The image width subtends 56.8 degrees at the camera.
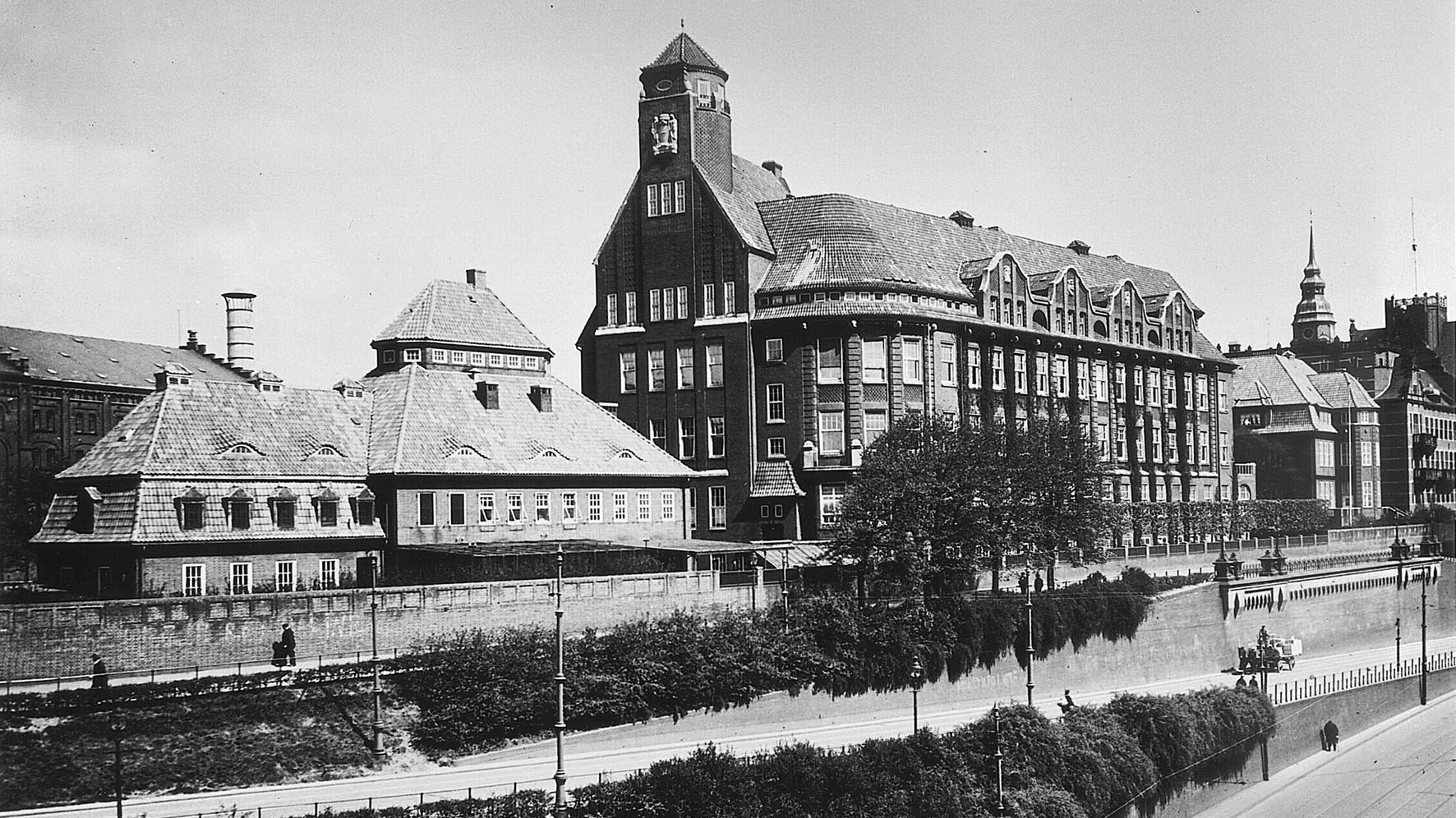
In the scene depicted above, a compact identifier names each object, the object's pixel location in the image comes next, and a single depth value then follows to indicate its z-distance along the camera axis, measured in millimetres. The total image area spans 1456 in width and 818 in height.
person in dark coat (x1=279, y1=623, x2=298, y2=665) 47312
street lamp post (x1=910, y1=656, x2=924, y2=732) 53528
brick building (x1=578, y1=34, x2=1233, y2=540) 79188
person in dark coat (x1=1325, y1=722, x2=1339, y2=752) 70375
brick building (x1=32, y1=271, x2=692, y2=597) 52188
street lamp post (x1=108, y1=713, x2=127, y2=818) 37156
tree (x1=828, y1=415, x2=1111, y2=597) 63188
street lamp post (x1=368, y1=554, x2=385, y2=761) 44594
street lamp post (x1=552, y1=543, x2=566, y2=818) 34219
